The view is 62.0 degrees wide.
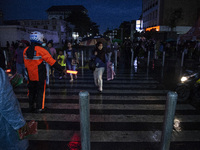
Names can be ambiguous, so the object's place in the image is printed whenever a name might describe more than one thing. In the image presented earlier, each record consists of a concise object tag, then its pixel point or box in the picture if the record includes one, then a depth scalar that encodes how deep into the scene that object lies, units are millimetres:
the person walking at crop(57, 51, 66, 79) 8635
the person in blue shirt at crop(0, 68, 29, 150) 1668
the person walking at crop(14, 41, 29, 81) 7430
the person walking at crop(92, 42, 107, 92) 6129
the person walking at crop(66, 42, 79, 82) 8078
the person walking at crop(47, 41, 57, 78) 8250
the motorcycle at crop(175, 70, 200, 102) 5627
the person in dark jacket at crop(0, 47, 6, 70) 4814
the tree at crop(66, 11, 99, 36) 67688
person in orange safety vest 4086
